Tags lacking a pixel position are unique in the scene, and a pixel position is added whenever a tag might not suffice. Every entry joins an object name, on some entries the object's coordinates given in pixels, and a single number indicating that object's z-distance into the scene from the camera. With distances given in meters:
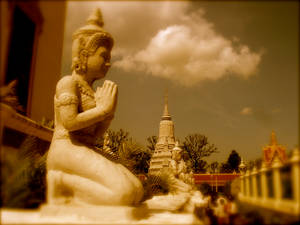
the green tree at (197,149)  28.66
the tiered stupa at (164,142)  20.15
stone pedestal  3.13
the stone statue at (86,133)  3.78
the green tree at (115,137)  10.84
